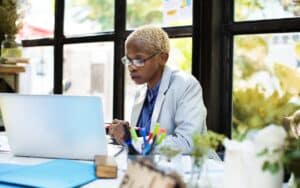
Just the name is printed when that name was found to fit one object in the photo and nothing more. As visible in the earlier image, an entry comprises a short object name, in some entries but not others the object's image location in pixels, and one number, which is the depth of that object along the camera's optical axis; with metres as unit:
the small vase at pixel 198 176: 0.85
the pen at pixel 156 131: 1.16
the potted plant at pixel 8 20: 3.39
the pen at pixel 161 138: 1.09
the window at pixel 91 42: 2.55
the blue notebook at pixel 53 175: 1.13
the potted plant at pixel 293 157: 0.77
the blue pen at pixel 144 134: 1.26
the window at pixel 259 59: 2.04
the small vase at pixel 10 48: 3.34
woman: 1.85
